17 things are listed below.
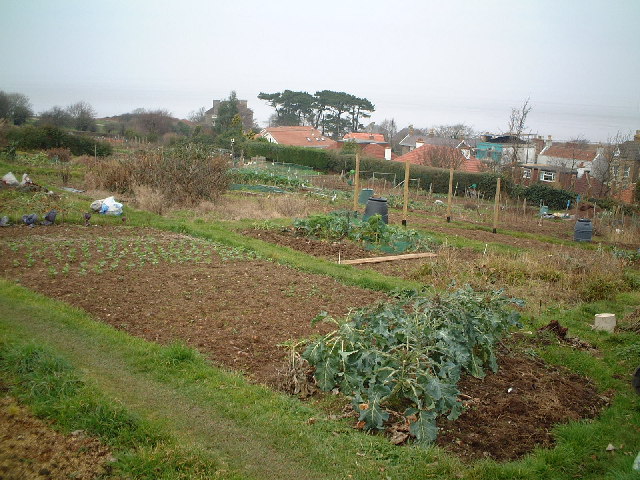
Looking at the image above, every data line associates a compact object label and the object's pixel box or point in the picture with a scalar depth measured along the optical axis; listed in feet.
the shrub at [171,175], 60.34
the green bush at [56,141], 105.29
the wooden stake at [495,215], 62.39
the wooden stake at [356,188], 59.27
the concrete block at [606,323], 26.23
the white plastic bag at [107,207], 50.78
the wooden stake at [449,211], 66.81
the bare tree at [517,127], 135.28
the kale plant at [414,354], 15.76
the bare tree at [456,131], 218.18
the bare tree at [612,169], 105.81
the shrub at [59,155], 98.68
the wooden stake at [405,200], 58.08
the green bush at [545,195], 102.99
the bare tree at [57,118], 105.61
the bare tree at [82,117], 122.11
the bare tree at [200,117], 226.64
